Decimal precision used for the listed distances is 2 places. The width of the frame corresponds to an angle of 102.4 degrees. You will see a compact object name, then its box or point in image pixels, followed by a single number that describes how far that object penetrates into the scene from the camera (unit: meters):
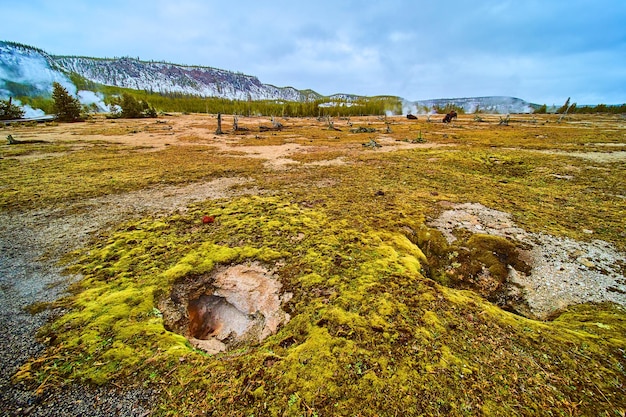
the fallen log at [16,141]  20.18
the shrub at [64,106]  44.79
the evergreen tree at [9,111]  43.03
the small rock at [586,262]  5.04
